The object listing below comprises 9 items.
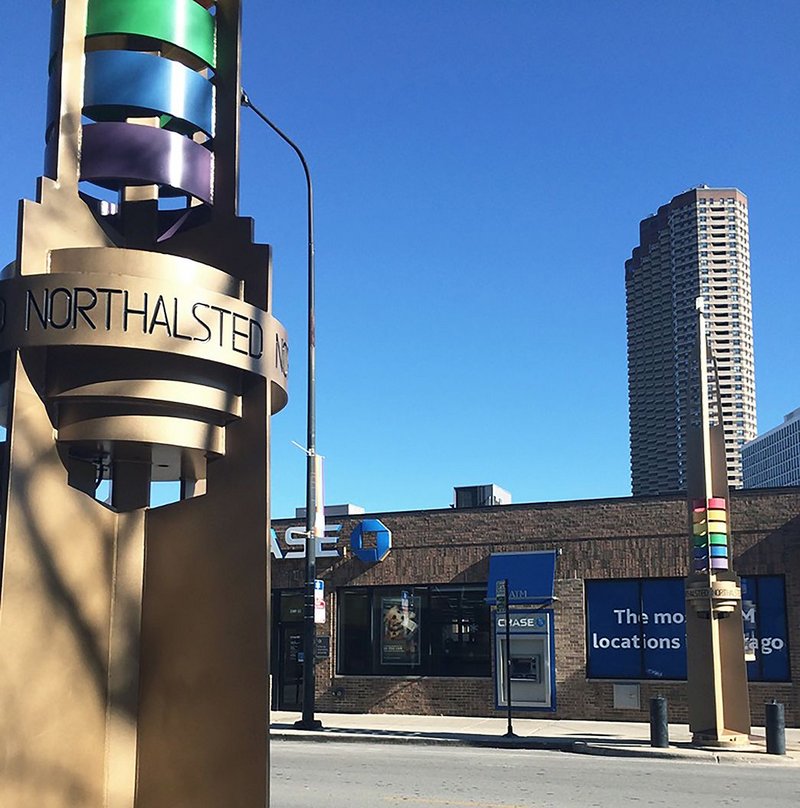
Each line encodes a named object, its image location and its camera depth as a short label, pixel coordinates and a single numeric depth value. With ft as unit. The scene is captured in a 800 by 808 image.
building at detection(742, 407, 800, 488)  604.08
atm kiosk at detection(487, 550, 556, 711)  83.10
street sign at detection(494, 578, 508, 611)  73.20
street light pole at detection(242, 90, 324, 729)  75.72
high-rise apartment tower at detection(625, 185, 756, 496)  640.17
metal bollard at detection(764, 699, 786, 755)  58.65
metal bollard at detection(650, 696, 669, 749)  62.85
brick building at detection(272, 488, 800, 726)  78.23
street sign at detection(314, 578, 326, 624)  77.73
